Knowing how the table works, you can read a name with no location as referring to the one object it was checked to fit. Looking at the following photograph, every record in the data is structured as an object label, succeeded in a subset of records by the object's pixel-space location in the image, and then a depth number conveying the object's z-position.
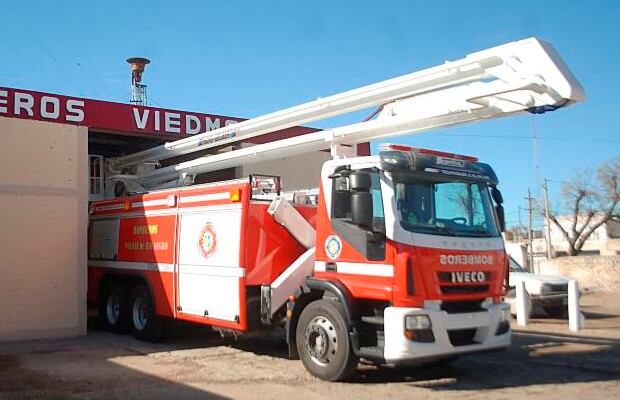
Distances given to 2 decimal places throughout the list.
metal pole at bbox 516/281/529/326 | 14.42
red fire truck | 7.92
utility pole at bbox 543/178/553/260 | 46.78
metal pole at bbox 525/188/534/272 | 49.80
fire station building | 12.16
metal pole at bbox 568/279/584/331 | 13.55
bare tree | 53.62
